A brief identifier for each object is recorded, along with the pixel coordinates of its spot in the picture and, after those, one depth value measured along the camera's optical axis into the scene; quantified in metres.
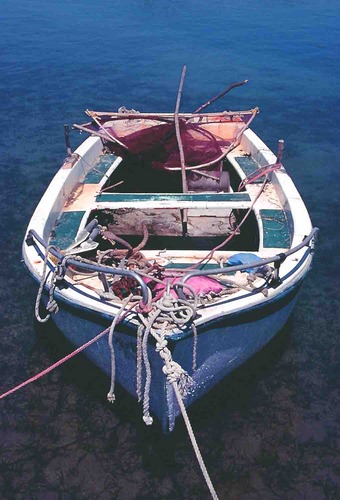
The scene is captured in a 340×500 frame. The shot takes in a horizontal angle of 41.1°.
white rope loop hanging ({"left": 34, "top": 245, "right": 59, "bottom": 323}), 5.19
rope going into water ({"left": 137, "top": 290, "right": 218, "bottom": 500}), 4.35
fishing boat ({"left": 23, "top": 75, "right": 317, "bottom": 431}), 4.82
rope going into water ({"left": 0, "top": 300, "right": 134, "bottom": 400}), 4.65
